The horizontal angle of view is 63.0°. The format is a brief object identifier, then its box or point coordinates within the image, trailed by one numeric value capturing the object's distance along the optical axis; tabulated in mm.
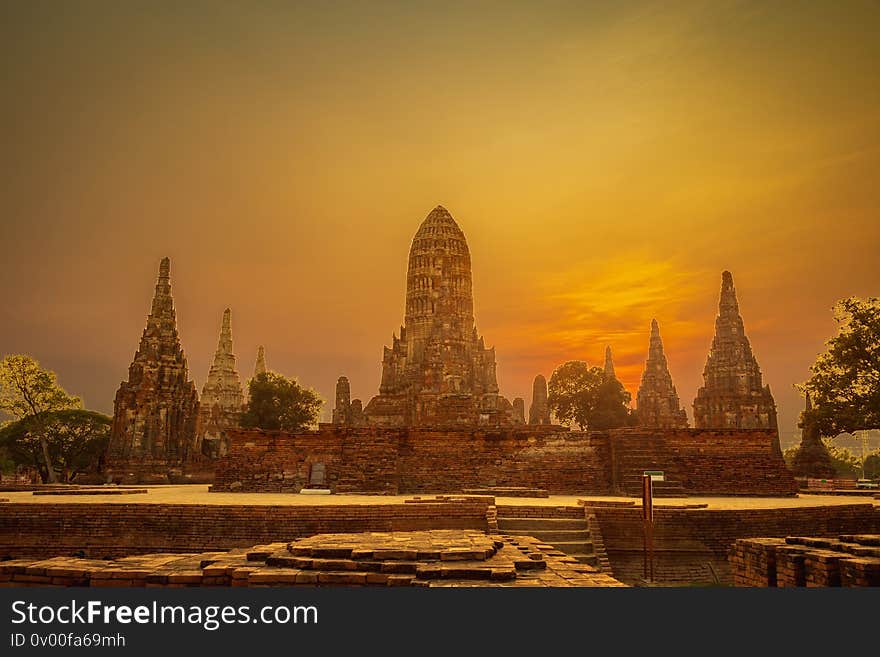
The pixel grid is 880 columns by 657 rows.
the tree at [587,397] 48719
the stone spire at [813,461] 33000
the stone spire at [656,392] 55906
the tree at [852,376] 22578
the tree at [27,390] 33344
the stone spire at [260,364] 73500
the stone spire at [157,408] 29688
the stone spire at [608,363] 63553
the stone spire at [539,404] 56812
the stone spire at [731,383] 43688
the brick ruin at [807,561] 7069
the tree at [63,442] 38250
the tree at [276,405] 43875
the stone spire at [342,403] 50469
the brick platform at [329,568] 6016
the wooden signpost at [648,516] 11266
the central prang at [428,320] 48000
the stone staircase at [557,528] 11992
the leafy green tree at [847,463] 60375
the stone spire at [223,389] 58812
